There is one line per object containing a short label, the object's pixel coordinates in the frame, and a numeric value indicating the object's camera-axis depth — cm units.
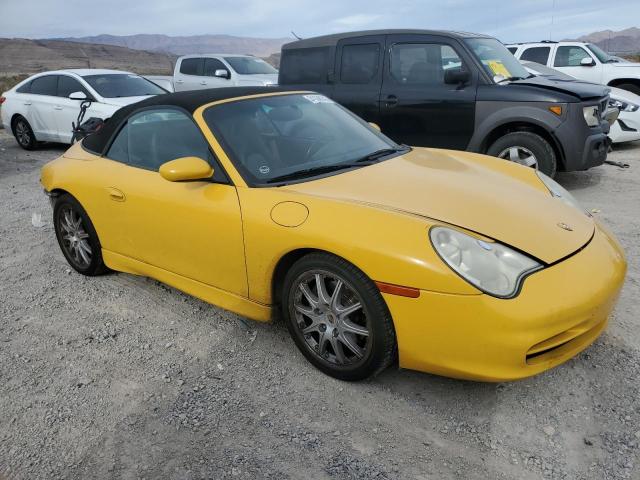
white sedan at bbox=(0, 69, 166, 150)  894
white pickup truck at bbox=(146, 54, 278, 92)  1220
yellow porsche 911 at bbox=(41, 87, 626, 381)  224
